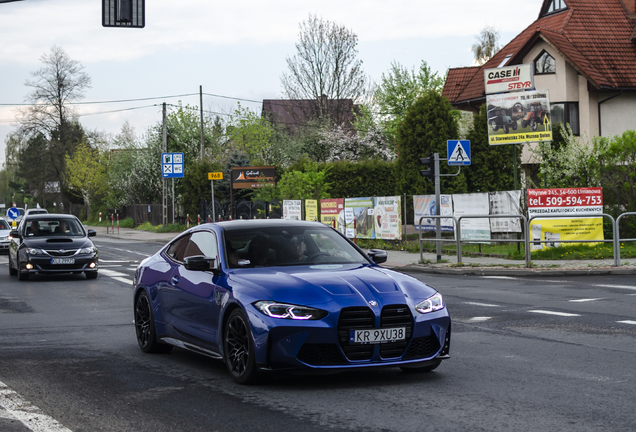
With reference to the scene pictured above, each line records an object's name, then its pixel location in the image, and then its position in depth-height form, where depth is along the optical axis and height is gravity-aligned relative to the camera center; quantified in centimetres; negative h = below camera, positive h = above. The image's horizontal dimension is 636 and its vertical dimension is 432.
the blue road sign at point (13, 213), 4638 +24
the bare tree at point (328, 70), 5872 +982
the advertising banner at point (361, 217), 2817 -25
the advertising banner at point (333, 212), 2978 -6
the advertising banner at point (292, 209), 3331 +9
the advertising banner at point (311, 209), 3192 +5
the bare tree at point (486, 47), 6550 +1250
